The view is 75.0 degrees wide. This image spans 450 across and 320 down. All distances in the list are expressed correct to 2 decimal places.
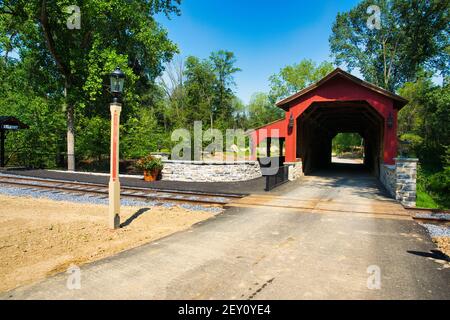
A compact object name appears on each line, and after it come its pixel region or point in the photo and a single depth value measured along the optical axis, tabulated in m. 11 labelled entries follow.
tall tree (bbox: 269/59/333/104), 56.31
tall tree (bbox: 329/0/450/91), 36.69
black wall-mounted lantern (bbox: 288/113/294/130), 16.72
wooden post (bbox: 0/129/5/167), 19.62
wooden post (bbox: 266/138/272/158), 21.55
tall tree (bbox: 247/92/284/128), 71.50
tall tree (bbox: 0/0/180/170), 17.31
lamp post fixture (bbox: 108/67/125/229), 7.12
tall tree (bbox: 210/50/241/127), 61.38
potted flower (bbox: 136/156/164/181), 15.49
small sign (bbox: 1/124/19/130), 18.27
